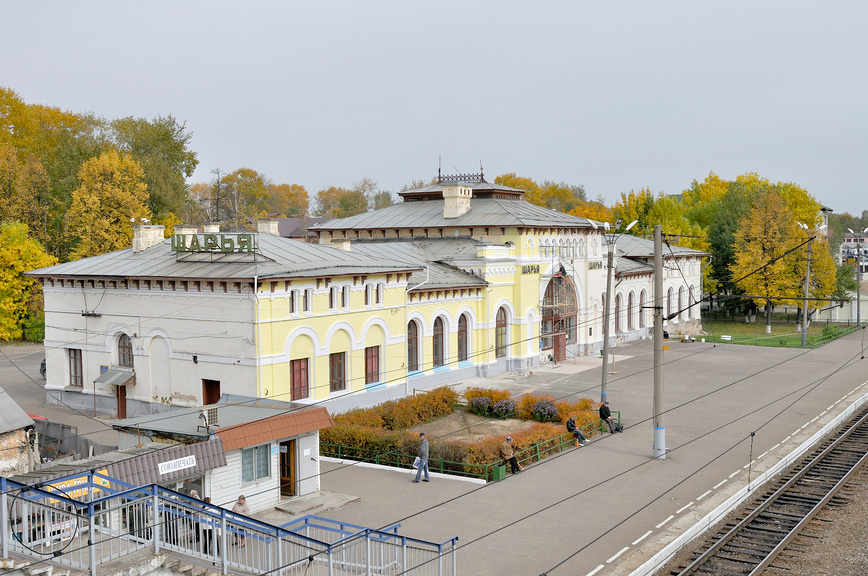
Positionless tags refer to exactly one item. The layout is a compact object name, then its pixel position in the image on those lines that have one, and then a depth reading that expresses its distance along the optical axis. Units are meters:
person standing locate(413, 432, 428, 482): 23.01
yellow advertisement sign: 15.28
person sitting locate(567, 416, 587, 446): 26.92
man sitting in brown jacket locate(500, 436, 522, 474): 23.67
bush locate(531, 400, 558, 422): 29.95
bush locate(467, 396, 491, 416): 32.09
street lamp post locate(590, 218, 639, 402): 30.26
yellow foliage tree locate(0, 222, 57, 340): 51.44
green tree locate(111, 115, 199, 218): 63.69
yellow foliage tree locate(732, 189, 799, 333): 63.00
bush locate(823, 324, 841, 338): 56.38
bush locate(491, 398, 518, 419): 31.28
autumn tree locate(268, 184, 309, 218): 130.38
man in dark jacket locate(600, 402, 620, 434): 28.67
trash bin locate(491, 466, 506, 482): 22.95
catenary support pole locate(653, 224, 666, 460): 24.54
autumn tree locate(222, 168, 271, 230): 110.88
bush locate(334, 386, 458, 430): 28.08
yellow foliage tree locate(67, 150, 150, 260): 55.03
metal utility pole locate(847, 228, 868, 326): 62.69
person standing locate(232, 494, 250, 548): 18.62
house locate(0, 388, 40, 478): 21.83
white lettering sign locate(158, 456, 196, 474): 17.89
